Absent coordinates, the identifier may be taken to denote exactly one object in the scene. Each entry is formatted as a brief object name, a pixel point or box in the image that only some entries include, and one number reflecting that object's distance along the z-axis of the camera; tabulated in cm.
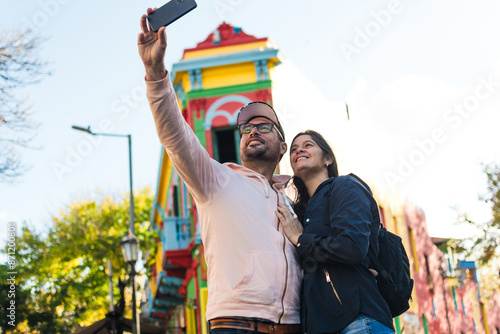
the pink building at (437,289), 2528
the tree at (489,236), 2188
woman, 369
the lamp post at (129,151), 2120
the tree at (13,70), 1148
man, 348
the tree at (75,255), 3722
